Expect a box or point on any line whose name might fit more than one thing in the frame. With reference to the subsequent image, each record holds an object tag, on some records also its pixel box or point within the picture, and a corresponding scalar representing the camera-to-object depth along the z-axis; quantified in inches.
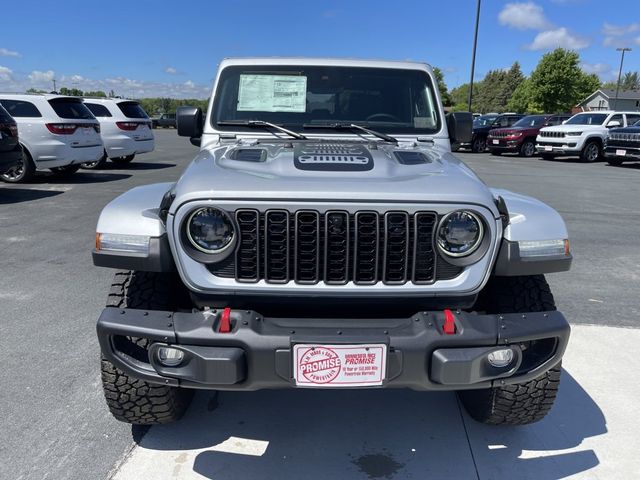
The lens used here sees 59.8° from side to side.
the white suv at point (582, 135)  767.1
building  3253.0
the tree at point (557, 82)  2143.2
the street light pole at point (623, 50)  2481.5
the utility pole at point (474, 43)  1088.8
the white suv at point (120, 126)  550.6
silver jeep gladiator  87.1
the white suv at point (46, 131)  422.0
